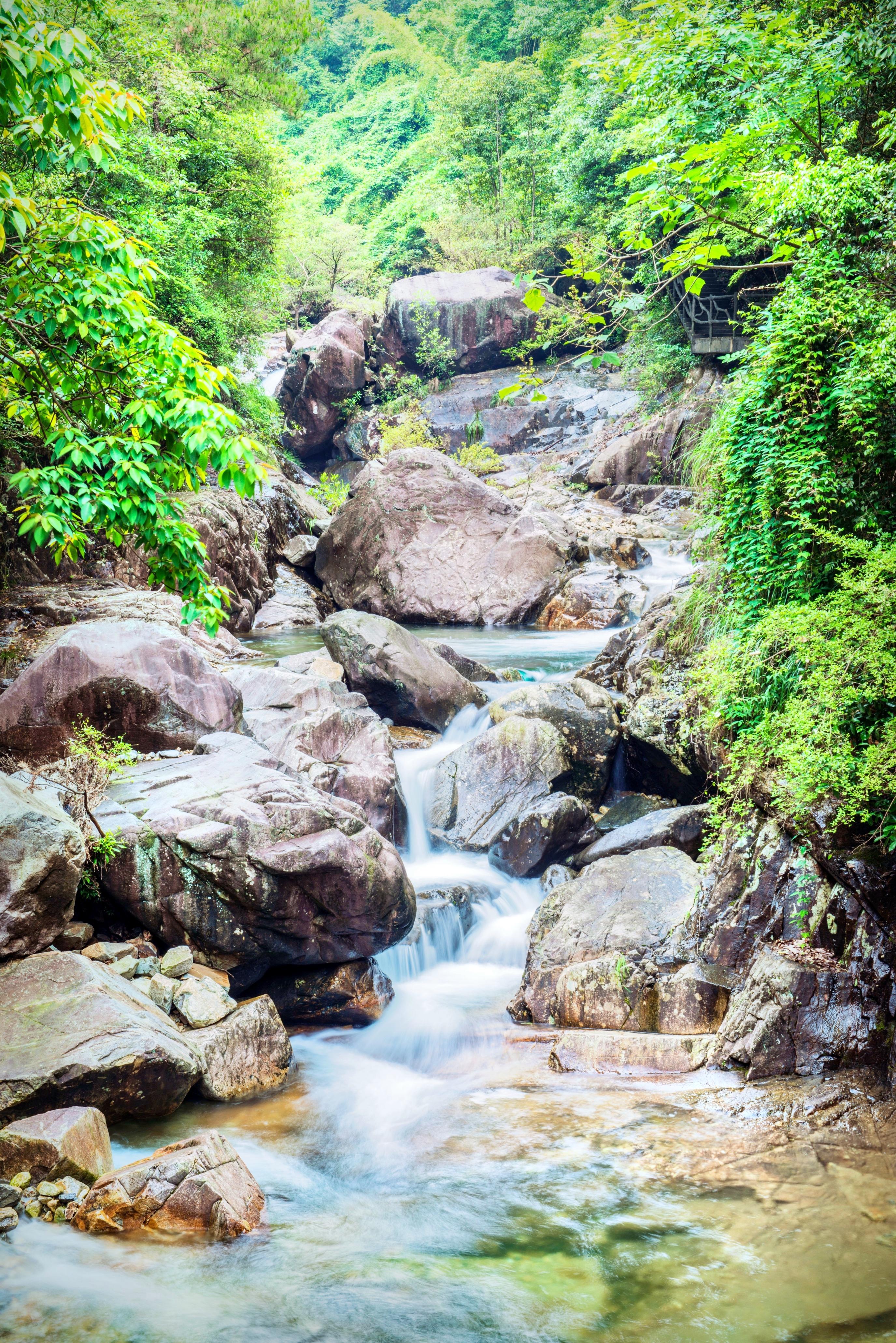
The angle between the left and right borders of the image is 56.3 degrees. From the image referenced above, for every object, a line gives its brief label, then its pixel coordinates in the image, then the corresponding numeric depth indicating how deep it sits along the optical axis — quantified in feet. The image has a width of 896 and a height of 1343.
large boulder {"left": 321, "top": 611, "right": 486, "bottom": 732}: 38.88
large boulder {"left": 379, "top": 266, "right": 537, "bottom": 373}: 101.86
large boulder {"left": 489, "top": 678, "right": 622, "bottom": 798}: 34.27
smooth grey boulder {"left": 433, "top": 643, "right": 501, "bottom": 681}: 42.88
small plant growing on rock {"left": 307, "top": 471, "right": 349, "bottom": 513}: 82.12
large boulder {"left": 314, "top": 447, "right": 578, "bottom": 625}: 57.62
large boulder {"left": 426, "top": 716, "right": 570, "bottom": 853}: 32.91
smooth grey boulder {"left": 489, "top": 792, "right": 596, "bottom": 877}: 31.30
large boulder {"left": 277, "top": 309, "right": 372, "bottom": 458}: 97.66
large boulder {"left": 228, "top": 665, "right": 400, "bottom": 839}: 31.12
